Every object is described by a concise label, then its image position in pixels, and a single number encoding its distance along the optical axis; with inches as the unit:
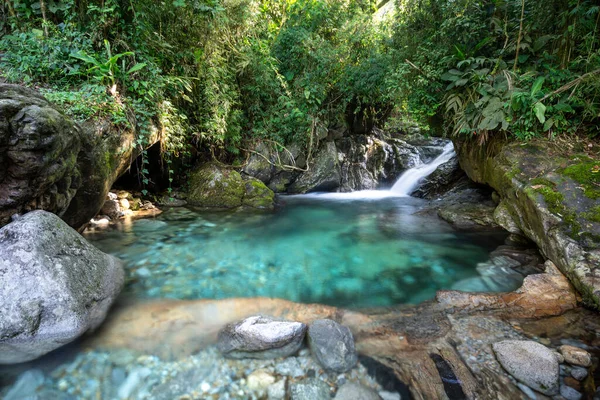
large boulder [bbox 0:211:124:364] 91.4
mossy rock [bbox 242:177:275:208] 296.5
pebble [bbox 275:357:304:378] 88.9
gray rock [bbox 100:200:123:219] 226.2
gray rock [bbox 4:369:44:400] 78.1
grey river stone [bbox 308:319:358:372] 90.4
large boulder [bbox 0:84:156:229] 111.5
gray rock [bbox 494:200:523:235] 190.1
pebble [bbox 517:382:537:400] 80.2
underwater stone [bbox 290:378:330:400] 81.7
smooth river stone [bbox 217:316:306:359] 94.6
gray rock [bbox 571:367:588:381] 85.5
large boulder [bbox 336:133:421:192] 397.4
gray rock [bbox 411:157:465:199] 332.5
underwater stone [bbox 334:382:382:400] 81.0
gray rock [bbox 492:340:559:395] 82.2
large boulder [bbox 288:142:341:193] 373.7
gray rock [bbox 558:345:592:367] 89.5
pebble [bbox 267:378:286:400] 81.8
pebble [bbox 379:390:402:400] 81.5
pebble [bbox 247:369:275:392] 84.4
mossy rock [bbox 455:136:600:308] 128.7
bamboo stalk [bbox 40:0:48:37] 180.7
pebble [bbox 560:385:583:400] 79.7
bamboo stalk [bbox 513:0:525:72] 196.1
